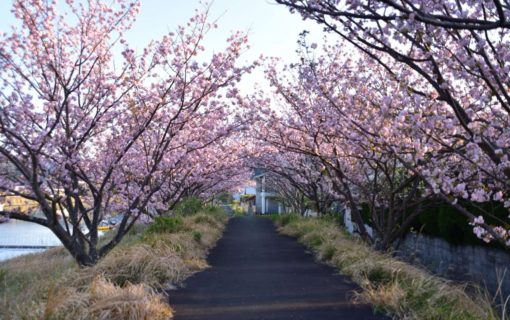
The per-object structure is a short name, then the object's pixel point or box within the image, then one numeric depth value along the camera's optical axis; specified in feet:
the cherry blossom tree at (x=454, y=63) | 15.66
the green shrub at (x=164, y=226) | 44.68
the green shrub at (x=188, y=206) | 68.16
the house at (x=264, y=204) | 200.01
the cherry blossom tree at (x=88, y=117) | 28.07
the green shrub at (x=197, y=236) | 45.55
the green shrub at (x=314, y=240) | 45.73
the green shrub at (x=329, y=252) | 37.08
